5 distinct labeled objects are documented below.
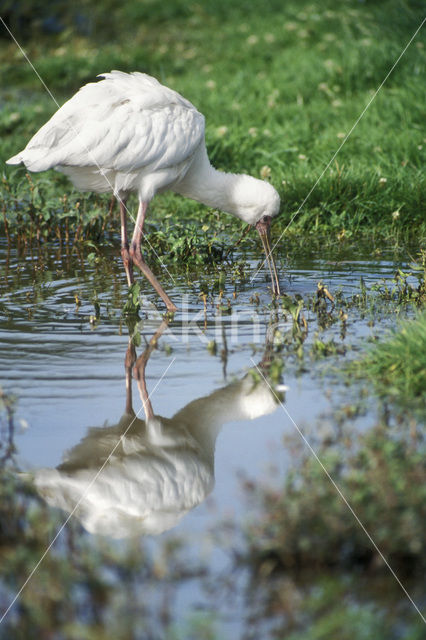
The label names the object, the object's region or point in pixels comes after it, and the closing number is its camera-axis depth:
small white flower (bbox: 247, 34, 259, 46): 27.41
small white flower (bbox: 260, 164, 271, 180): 15.95
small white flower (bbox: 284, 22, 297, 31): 27.64
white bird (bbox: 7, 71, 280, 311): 11.71
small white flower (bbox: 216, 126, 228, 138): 18.02
